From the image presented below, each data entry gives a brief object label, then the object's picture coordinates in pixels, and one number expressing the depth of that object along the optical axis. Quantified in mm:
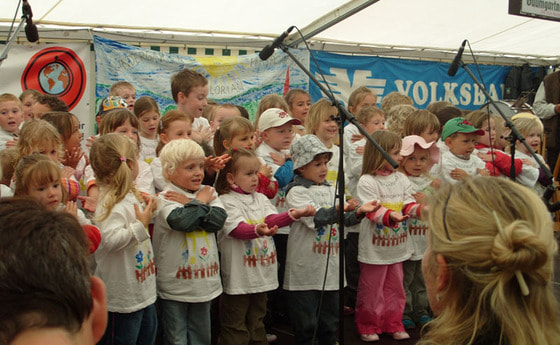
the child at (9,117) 4082
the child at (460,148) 4531
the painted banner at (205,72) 6352
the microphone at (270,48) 3429
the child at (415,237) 4297
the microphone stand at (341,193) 2973
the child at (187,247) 3184
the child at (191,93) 4555
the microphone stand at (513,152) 3383
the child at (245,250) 3436
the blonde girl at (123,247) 2951
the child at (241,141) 3826
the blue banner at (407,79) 8156
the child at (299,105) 5180
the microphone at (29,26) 3098
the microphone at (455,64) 4137
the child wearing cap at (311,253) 3666
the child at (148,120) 4070
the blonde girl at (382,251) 3998
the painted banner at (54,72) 6023
